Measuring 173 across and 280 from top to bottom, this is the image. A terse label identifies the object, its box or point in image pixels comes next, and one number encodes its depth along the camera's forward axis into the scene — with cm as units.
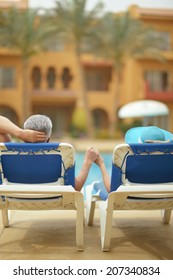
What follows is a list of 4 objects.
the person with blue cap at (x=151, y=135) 317
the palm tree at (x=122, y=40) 1972
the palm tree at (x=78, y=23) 1931
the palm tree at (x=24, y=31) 1927
